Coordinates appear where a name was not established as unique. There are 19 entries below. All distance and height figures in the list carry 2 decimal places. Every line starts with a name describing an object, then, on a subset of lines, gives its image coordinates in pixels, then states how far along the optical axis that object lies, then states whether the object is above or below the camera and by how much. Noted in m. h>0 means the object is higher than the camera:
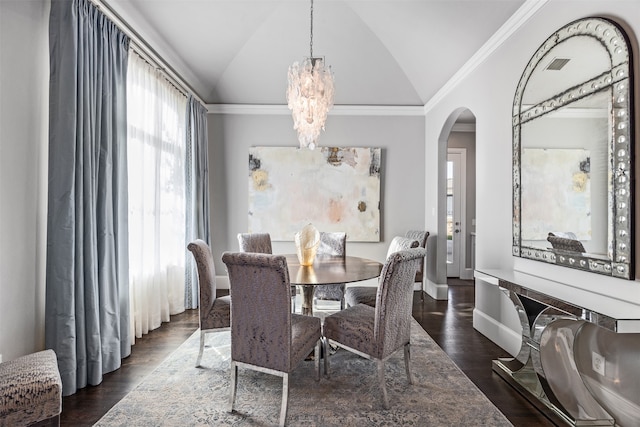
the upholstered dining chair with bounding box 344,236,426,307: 2.92 -0.74
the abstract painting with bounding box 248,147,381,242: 5.16 +0.28
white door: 6.28 -0.02
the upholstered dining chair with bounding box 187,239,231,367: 2.52 -0.70
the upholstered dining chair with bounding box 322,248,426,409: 2.08 -0.72
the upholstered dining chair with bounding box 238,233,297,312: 3.57 -0.36
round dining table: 2.29 -0.47
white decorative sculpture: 2.90 -0.29
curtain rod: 2.64 +1.53
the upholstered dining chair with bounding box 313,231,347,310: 3.52 -0.46
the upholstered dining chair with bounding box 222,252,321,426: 1.87 -0.61
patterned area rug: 1.96 -1.19
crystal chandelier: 2.93 +0.99
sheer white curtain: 3.15 +0.16
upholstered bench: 1.34 -0.73
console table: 1.74 -0.90
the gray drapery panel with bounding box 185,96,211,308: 4.25 +0.32
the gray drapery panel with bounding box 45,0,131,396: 2.12 +0.07
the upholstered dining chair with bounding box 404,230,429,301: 4.48 -0.39
